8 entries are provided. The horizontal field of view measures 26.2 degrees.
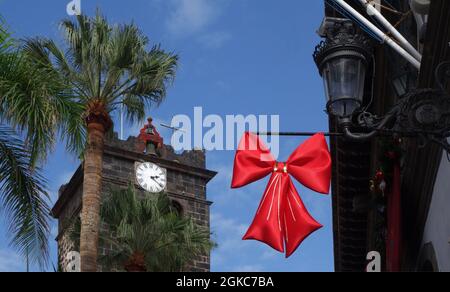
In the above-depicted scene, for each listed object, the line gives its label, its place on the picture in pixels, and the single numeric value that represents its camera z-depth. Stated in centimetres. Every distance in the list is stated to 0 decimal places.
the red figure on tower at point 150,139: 5497
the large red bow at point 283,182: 1027
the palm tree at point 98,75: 1797
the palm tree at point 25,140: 1242
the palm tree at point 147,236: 2956
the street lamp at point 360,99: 860
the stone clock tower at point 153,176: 5262
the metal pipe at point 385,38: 1245
